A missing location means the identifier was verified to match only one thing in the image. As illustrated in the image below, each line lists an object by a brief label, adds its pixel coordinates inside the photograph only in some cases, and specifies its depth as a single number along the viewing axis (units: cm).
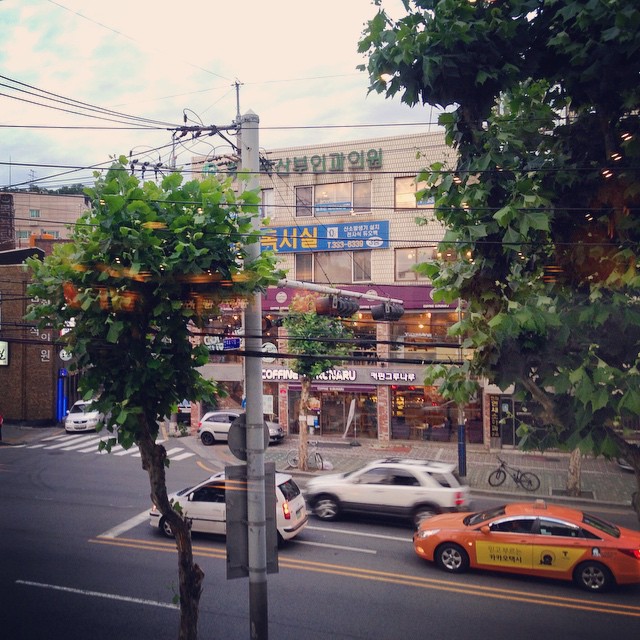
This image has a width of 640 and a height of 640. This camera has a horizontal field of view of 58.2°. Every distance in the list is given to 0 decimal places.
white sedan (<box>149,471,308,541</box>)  1203
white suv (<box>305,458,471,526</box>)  1330
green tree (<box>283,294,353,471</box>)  1930
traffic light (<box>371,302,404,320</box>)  1380
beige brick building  2477
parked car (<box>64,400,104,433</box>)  2792
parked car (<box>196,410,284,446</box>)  2492
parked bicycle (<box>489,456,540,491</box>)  1767
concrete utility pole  674
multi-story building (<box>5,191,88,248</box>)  5259
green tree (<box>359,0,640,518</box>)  570
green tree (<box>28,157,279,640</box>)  664
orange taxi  1004
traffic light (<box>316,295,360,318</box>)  1120
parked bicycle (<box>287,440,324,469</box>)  2071
